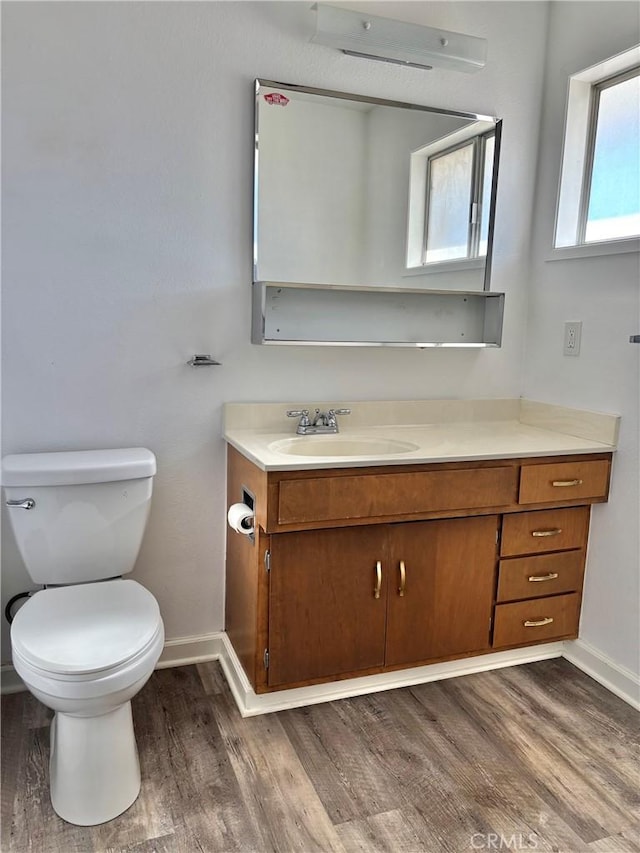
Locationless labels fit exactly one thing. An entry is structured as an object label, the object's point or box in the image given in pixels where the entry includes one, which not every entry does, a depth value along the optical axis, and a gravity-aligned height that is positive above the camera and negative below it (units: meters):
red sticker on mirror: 2.10 +0.73
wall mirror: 2.14 +0.47
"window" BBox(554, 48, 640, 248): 2.20 +0.63
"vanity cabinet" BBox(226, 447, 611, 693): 1.91 -0.77
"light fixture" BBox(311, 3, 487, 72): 2.02 +0.93
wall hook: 2.15 -0.14
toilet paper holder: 1.97 -0.57
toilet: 1.51 -0.79
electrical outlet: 2.34 -0.02
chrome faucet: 2.26 -0.36
